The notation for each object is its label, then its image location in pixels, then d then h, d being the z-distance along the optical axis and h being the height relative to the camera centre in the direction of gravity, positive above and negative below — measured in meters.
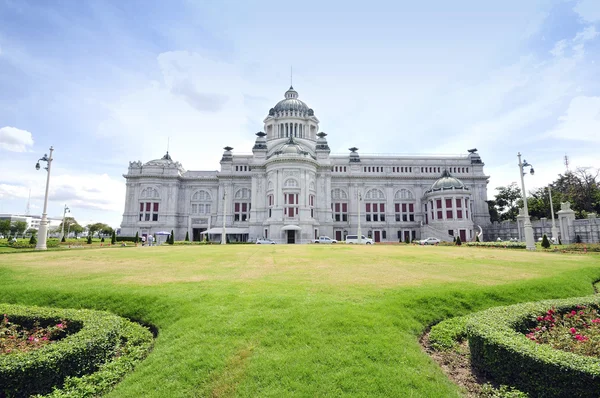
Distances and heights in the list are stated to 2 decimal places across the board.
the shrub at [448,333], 9.40 -3.18
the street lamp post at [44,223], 32.44 +1.47
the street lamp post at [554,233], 45.41 +0.41
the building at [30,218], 154.62 +9.73
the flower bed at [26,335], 8.78 -3.09
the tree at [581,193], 61.83 +9.04
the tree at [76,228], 121.64 +3.26
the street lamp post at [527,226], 34.03 +1.10
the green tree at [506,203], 77.69 +8.54
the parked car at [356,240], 56.27 -0.77
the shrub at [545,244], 35.44 -0.96
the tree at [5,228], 94.66 +2.55
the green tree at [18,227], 103.53 +3.13
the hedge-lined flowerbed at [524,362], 6.07 -2.75
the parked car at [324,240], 56.82 -0.75
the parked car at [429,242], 53.70 -1.08
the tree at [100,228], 108.85 +2.98
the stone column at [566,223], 45.00 +1.89
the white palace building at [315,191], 66.38 +10.50
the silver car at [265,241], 55.39 -0.92
